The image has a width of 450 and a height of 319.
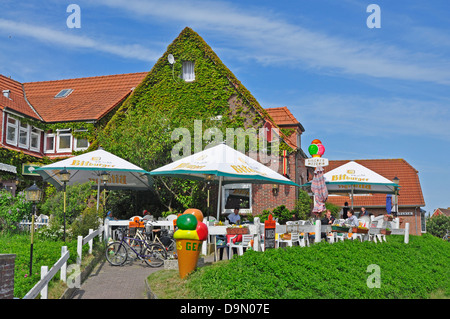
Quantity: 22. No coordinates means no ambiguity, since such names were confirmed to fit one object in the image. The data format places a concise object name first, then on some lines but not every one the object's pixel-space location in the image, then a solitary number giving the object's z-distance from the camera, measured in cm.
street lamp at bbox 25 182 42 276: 1473
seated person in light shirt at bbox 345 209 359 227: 1931
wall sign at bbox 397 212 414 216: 4244
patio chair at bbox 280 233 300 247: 1502
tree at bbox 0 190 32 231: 1877
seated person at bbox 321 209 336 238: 1912
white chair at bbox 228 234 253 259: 1359
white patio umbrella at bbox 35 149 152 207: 1825
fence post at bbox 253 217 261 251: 1335
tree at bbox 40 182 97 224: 1804
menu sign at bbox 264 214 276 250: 1341
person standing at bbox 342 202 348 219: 2450
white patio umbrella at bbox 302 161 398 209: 2222
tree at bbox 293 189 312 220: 2696
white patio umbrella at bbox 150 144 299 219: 1480
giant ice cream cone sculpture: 1141
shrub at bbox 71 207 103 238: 1648
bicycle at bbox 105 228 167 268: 1479
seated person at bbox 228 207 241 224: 1881
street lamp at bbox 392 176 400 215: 2749
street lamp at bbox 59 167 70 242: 1686
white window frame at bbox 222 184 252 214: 2653
